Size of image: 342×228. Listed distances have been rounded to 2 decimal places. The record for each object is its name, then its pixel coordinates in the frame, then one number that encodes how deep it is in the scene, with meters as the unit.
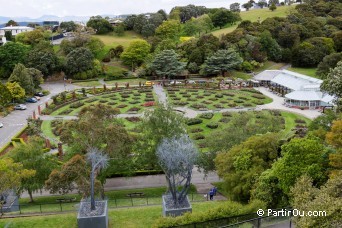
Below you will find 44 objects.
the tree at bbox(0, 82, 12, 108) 61.34
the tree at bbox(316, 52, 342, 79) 80.75
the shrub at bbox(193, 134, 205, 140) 48.75
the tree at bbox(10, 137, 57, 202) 33.03
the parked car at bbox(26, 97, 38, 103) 69.50
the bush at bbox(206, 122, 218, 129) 52.56
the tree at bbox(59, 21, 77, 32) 139.38
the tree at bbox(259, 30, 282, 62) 95.12
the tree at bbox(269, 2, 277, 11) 142.88
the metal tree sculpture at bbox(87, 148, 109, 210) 24.81
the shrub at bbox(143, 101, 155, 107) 64.66
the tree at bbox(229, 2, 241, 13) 192.12
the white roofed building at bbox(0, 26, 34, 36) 132.38
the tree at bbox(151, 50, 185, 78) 84.12
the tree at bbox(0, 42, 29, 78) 87.06
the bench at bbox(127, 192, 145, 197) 34.94
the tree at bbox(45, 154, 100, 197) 26.06
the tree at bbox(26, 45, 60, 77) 86.50
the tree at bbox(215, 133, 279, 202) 26.92
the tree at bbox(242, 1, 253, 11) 178.62
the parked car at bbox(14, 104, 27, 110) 64.94
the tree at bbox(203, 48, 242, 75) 83.81
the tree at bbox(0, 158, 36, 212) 25.22
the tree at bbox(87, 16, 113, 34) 120.31
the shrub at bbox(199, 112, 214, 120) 56.53
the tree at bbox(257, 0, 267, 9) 182.62
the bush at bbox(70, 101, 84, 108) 65.50
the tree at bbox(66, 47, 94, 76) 88.19
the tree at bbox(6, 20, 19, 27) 155.88
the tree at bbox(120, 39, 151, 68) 93.90
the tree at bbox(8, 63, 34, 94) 70.44
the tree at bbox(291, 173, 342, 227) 15.48
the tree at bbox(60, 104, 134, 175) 29.78
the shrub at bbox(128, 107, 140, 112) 62.39
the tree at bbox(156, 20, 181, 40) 109.06
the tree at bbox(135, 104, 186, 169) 33.06
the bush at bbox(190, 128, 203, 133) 51.33
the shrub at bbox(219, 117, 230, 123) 54.86
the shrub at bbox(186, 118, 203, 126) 54.16
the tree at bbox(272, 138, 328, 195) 22.91
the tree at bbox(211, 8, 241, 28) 127.75
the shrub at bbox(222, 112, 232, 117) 57.84
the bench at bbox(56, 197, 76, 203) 34.00
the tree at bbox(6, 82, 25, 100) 66.44
